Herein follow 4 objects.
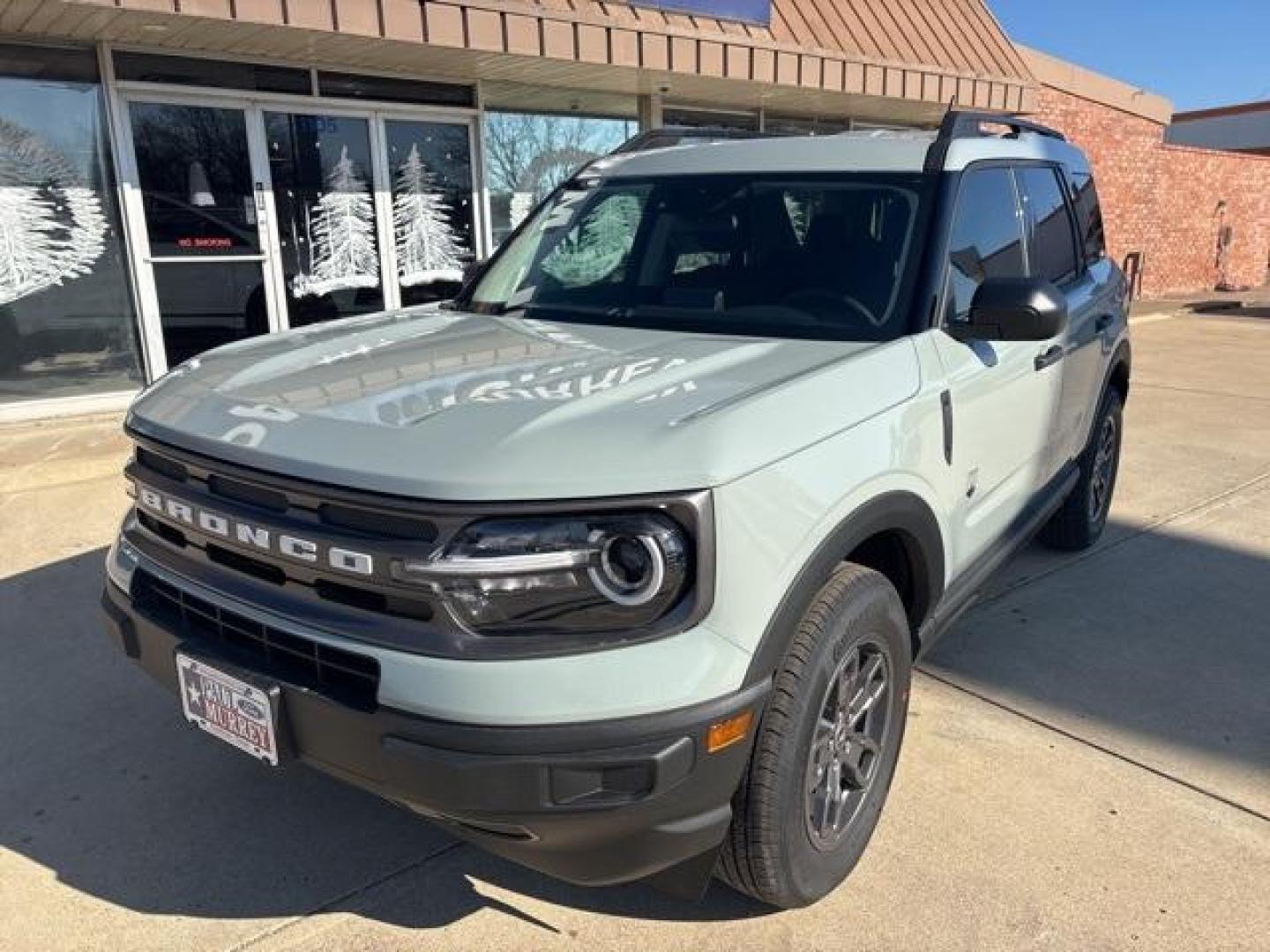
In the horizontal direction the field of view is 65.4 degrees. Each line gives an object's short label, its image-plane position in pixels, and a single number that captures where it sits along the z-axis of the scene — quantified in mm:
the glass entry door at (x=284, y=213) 7766
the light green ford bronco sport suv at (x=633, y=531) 1864
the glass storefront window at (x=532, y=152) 9805
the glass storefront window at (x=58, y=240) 7203
